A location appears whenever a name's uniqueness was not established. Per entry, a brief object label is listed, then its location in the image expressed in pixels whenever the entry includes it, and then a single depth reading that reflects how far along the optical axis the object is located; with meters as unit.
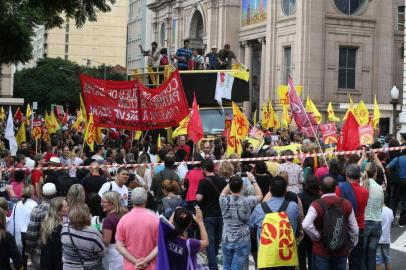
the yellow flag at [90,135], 20.39
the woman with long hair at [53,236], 8.68
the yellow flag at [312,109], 30.05
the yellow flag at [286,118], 29.71
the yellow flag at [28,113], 40.91
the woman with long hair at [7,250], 8.38
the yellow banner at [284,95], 31.17
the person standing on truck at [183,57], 28.02
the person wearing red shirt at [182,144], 19.26
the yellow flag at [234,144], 18.91
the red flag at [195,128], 18.38
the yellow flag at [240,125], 19.64
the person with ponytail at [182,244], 7.86
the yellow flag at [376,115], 26.30
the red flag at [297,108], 20.09
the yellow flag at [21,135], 26.14
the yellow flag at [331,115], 31.64
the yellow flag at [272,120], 33.25
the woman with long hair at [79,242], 8.45
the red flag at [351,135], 15.99
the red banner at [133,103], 18.12
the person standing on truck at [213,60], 28.03
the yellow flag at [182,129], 22.47
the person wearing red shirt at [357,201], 10.30
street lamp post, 27.00
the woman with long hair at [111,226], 8.95
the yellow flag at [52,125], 31.09
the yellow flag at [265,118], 34.23
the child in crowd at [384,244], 11.50
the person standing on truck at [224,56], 28.08
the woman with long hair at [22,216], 10.91
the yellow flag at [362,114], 24.97
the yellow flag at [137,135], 24.68
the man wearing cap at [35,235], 9.65
